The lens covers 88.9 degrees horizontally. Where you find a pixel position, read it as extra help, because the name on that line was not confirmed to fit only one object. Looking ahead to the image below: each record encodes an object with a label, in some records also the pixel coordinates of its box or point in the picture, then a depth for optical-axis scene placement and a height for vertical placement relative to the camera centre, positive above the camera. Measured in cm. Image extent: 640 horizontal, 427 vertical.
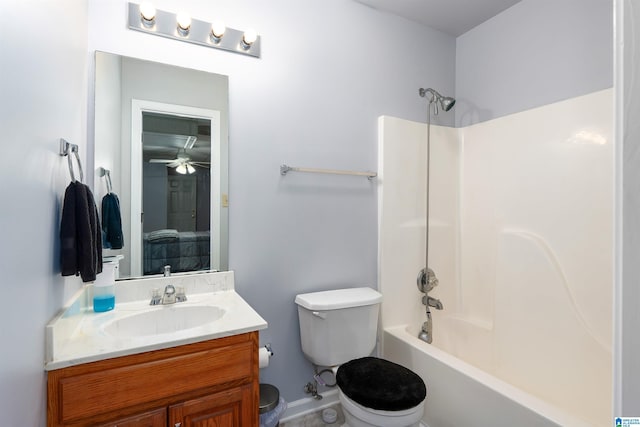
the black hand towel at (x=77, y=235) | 108 -8
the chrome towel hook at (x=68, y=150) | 113 +22
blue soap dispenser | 142 -34
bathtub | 132 -83
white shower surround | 173 -21
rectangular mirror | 153 +26
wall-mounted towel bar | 187 +26
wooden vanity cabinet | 103 -61
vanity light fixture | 154 +92
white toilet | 140 -78
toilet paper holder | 157 -70
